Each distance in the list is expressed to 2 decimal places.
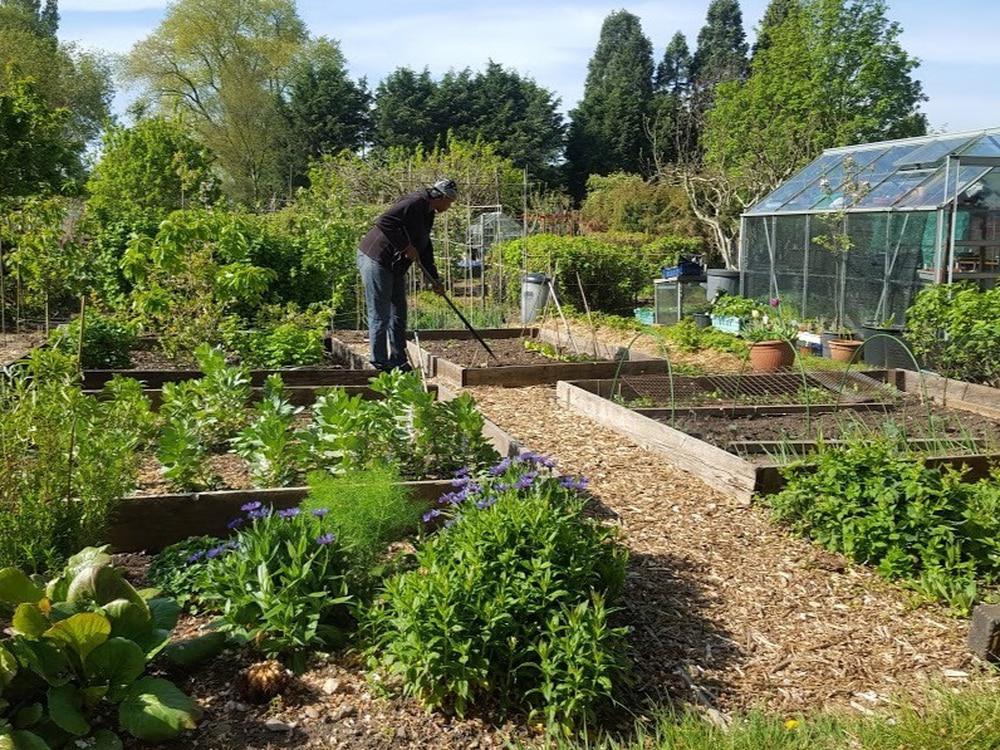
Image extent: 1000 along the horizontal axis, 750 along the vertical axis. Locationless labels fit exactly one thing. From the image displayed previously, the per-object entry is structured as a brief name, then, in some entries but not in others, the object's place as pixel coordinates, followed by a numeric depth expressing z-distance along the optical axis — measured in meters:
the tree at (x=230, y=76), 40.47
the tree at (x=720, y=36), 57.47
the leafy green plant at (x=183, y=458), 4.46
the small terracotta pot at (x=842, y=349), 10.73
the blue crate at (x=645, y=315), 15.32
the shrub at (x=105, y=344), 8.15
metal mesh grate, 7.61
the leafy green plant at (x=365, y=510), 3.43
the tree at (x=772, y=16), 39.47
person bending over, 8.04
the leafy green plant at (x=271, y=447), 4.46
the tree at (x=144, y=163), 22.03
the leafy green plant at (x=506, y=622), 2.85
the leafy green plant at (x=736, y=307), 12.11
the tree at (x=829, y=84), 29.14
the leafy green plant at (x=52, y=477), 3.33
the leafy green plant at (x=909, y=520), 3.97
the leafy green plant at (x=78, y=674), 2.60
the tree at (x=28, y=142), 18.00
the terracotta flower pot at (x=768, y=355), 9.87
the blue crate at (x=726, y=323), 12.60
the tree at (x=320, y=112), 40.56
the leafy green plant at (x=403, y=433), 4.54
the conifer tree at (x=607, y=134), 44.84
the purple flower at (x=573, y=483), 3.74
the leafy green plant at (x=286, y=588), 3.10
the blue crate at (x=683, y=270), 14.94
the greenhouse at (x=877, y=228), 10.61
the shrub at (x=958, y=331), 7.69
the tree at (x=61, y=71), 34.19
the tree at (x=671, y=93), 37.69
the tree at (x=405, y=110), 41.50
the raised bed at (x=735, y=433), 5.22
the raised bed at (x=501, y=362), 8.62
